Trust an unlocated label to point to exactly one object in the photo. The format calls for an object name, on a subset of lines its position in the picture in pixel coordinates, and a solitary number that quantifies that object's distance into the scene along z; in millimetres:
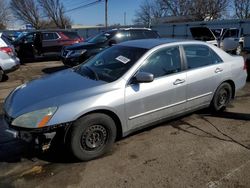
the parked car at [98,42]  7275
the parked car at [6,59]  5922
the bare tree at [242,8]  30706
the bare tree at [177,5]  35773
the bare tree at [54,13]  41812
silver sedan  2378
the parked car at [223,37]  11095
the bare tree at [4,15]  47452
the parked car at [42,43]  10041
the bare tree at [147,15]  45775
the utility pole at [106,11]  27561
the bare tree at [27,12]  43288
